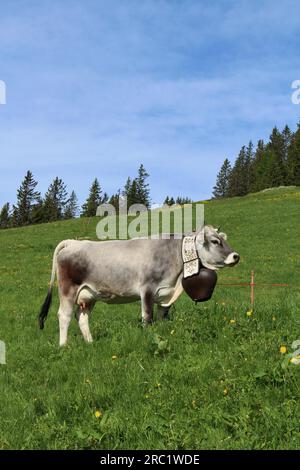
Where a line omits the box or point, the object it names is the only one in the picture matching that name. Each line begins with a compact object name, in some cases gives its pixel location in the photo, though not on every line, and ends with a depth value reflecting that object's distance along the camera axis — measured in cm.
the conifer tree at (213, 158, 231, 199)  15150
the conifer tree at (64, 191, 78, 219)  15662
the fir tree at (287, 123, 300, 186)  9656
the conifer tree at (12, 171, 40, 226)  10800
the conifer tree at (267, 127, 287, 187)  10269
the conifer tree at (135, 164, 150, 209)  12175
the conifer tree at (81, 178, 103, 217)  11772
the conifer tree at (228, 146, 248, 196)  13300
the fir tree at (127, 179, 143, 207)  11669
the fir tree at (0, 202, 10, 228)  12475
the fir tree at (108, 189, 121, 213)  13221
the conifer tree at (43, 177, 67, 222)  11226
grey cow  927
